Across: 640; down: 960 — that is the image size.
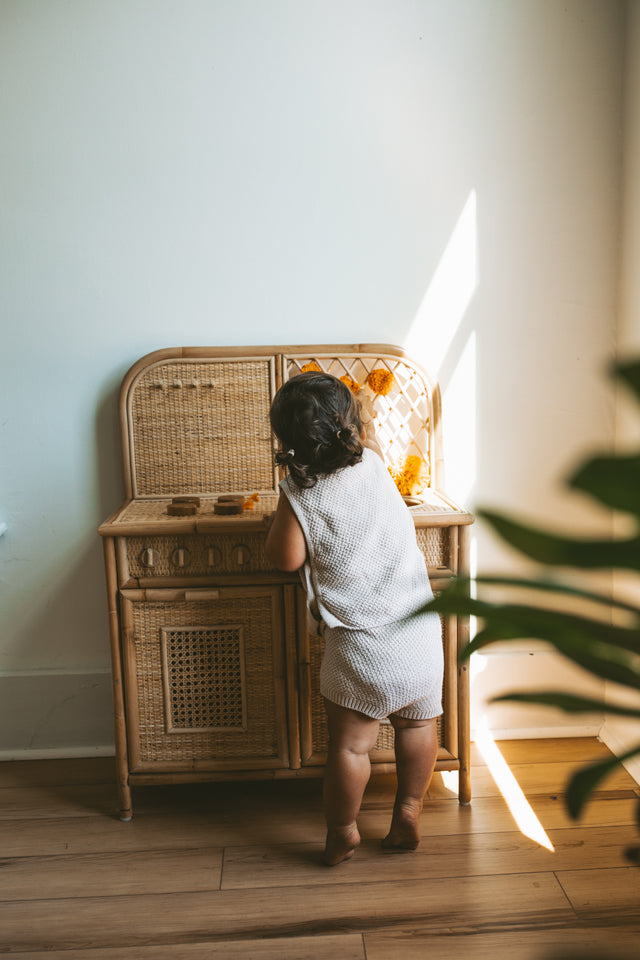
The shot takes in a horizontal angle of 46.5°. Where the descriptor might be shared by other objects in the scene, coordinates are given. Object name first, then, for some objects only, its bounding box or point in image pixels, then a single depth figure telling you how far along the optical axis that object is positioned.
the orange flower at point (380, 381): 2.10
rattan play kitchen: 1.84
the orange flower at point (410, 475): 2.08
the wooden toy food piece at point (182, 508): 1.86
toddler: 1.59
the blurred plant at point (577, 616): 0.41
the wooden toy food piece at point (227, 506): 1.86
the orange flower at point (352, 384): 2.09
